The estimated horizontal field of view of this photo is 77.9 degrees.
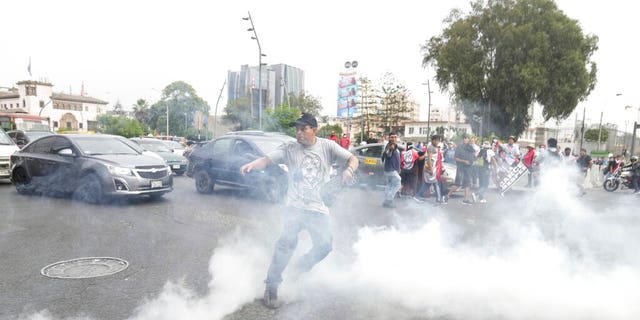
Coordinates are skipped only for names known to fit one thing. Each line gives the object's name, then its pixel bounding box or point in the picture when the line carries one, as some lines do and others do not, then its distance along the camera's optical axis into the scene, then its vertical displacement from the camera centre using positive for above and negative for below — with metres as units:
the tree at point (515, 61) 27.80 +5.27
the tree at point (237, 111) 57.81 +2.26
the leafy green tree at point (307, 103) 56.31 +3.57
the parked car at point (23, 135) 13.58 -0.56
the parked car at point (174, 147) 16.21 -0.97
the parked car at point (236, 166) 8.53 -0.93
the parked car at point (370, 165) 11.98 -1.06
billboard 24.33 +2.23
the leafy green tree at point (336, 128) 58.55 +0.09
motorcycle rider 14.07 -1.33
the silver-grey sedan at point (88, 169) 7.57 -0.96
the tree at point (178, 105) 71.81 +3.48
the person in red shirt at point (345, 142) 16.14 -0.53
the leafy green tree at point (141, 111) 81.44 +2.47
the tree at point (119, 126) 59.31 -0.54
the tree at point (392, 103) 35.22 +2.45
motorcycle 14.73 -1.60
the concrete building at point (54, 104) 70.00 +3.05
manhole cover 4.04 -1.57
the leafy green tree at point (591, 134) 86.01 +0.49
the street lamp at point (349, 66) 24.44 +3.95
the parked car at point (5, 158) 10.27 -1.01
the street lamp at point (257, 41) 18.64 +4.12
